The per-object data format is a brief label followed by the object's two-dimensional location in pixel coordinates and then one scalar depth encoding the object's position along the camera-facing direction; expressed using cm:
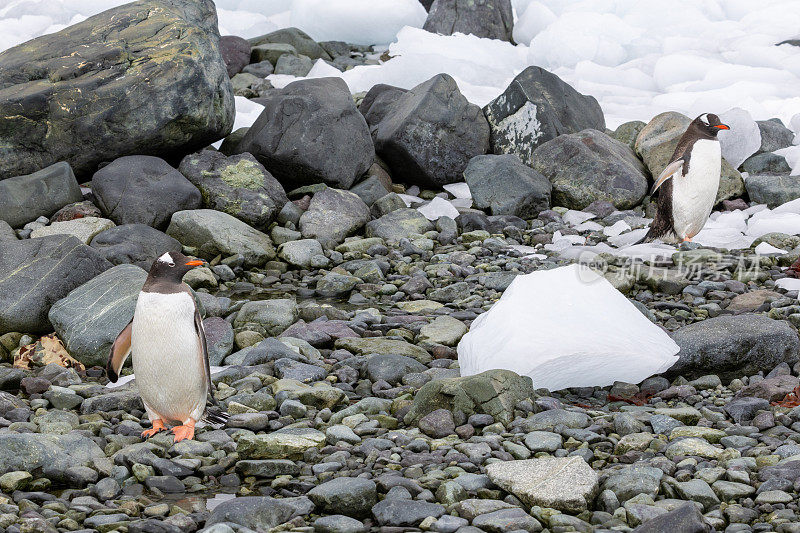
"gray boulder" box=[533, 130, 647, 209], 1819
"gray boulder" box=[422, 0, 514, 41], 3428
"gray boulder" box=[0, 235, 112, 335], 1121
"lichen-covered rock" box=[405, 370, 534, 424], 775
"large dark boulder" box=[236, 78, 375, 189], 1753
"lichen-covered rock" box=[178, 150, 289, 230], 1619
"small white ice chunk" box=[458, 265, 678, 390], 856
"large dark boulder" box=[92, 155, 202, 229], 1527
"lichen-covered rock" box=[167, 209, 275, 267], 1487
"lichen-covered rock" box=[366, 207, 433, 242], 1631
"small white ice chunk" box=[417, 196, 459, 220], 1769
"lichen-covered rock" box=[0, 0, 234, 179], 1592
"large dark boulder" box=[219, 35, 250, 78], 2850
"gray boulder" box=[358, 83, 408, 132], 2144
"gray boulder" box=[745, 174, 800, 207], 1708
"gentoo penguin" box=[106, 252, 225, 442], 798
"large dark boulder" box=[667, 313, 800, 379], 874
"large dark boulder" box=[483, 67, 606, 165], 2031
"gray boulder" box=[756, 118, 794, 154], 2028
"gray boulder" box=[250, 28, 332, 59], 3112
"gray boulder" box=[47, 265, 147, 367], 1026
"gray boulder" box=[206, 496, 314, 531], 572
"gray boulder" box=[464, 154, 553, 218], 1766
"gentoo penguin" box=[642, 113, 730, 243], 1455
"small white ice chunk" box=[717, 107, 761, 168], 1914
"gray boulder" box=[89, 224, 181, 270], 1380
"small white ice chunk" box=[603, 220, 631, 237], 1623
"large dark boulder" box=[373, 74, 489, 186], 1922
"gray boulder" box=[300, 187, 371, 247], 1608
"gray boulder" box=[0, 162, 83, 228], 1495
